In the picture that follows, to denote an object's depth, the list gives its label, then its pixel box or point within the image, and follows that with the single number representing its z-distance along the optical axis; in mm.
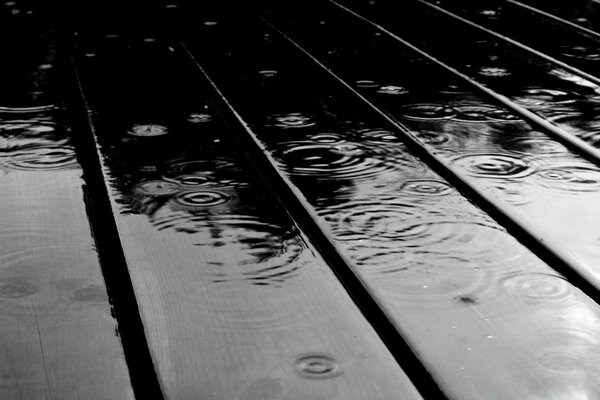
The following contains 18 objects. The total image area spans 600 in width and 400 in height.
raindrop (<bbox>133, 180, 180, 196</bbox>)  1231
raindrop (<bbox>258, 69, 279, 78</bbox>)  1654
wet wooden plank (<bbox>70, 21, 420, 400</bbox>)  956
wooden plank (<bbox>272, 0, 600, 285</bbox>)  1157
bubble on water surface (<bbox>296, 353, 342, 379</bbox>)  958
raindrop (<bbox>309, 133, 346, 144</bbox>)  1382
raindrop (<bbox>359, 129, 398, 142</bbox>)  1390
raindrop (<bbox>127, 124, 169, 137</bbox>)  1394
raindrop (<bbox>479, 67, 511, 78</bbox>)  1669
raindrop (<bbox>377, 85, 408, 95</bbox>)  1575
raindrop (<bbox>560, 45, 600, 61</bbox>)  1770
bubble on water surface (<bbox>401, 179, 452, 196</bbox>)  1237
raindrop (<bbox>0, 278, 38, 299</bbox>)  1047
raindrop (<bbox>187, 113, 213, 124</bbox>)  1440
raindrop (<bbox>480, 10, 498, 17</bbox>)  2128
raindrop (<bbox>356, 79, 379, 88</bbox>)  1603
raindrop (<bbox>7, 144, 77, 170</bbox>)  1297
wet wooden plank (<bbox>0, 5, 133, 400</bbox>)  953
